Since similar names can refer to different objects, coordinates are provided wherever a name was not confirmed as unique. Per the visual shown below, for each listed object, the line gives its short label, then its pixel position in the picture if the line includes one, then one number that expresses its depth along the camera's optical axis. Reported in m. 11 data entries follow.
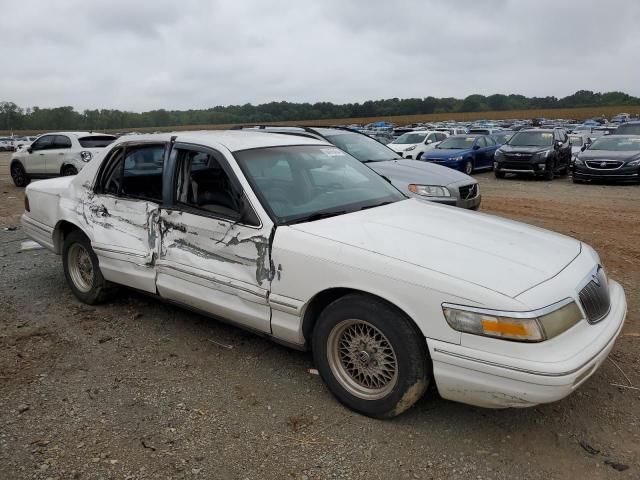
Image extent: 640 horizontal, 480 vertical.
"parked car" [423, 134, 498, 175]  17.95
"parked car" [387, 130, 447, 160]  21.14
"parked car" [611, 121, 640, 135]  18.22
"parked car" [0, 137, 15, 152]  42.47
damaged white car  2.65
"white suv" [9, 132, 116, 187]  14.45
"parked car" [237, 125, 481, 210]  7.59
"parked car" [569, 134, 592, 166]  19.96
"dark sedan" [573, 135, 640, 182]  14.55
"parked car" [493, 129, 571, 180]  16.48
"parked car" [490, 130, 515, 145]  22.50
